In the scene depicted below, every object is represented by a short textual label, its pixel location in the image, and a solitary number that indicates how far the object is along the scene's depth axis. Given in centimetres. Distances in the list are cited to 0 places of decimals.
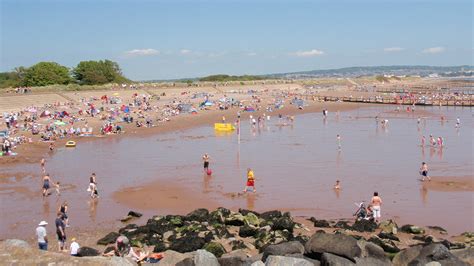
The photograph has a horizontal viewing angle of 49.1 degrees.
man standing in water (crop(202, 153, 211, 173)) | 2739
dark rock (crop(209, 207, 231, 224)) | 1716
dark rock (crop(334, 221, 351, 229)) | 1689
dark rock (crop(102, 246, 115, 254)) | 1356
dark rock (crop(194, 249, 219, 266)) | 1064
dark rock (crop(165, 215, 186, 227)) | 1667
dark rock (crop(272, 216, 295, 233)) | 1581
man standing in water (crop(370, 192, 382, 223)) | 1797
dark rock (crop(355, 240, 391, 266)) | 1016
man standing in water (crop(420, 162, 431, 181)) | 2462
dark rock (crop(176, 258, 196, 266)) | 1063
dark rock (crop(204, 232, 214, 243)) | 1454
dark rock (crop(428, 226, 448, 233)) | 1691
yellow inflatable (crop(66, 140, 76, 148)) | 3769
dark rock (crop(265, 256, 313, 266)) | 979
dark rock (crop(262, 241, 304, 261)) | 1129
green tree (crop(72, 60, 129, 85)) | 9094
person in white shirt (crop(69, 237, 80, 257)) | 1306
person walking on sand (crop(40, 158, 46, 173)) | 2830
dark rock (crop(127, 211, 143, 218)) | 1916
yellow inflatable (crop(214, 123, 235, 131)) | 4732
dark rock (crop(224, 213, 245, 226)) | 1667
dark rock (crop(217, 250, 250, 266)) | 1092
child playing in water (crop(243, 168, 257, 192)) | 2245
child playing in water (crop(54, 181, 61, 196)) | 2259
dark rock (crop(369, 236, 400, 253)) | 1305
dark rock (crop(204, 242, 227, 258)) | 1295
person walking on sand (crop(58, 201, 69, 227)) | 1708
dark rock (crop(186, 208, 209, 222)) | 1733
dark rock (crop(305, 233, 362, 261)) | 1058
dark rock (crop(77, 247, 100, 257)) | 1311
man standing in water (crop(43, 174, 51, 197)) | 2231
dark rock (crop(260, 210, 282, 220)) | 1750
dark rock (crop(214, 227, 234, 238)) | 1531
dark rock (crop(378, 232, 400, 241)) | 1532
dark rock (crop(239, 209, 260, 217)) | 1783
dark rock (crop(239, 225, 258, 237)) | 1555
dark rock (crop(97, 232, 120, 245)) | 1559
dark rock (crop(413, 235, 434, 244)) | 1508
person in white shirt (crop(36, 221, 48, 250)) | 1414
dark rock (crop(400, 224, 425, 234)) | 1633
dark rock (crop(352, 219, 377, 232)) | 1662
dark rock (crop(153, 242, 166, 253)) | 1386
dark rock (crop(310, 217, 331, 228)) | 1723
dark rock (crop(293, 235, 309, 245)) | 1368
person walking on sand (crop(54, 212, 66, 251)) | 1498
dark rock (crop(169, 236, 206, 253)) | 1363
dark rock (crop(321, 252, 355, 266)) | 994
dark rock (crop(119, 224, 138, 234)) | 1655
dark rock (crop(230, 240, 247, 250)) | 1398
